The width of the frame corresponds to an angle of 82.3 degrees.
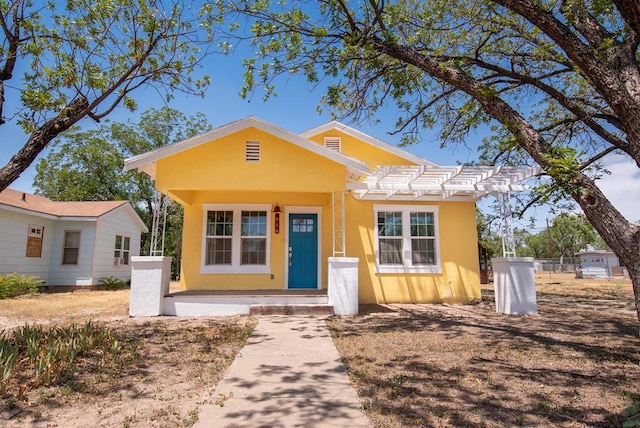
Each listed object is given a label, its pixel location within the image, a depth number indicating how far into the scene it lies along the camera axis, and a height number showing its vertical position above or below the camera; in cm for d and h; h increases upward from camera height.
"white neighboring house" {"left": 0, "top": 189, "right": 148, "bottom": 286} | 1427 +88
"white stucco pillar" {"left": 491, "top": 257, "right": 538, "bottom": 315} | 932 -74
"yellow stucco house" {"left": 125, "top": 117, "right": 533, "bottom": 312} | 1049 +64
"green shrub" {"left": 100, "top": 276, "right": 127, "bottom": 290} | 1695 -112
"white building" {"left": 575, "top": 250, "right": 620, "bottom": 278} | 3314 -53
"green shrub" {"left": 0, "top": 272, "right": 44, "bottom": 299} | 1288 -93
